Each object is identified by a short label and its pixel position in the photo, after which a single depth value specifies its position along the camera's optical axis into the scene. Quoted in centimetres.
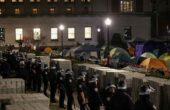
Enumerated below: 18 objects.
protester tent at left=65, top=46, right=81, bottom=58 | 5827
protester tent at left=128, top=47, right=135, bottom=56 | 5866
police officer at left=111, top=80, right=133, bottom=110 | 1407
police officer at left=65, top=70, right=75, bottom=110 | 2387
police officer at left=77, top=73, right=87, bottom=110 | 2162
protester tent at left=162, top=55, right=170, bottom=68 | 3753
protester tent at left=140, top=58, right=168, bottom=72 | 3547
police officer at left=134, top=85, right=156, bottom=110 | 1317
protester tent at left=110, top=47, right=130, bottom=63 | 4800
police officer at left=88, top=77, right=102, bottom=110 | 2061
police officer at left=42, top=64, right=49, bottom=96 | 2999
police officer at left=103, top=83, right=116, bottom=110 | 1679
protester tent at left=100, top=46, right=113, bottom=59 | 5599
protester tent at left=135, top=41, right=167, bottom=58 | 5018
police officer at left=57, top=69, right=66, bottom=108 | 2559
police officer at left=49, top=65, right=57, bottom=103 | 2780
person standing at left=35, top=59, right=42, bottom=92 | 3168
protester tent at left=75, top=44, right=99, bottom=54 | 5991
